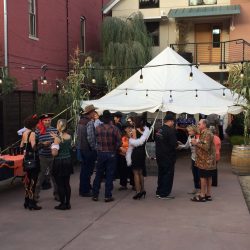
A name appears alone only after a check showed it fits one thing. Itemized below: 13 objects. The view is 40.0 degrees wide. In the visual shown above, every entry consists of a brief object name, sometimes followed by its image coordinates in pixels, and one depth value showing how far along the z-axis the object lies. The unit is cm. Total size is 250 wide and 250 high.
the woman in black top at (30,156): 579
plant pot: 883
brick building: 1182
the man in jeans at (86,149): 669
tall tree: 1626
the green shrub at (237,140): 1065
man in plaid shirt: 631
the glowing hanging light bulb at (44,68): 1365
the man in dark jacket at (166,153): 658
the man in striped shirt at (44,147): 618
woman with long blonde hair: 574
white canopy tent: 971
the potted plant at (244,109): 885
